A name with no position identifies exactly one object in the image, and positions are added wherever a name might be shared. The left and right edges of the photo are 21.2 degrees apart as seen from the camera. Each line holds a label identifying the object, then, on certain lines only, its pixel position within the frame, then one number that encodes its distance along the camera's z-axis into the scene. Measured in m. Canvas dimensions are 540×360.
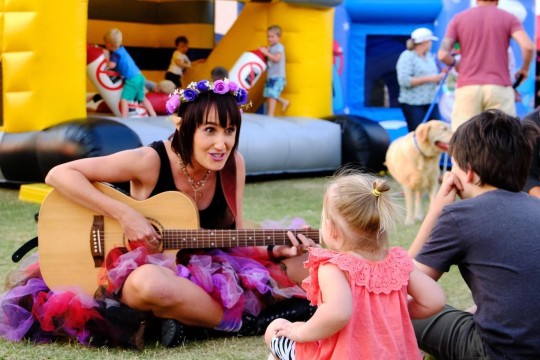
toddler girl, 3.64
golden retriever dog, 10.96
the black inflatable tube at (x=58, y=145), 11.43
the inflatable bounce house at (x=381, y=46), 17.91
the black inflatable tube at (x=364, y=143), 15.67
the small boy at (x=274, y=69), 16.23
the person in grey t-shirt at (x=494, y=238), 3.97
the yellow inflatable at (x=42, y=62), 11.94
